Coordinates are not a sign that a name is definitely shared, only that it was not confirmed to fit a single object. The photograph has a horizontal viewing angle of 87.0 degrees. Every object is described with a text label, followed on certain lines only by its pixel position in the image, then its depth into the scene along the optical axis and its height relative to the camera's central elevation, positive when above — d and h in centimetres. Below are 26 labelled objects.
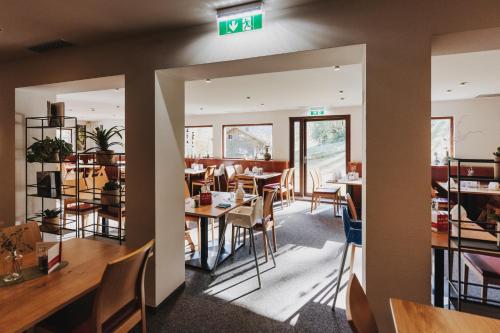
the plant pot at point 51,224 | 271 -61
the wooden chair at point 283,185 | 624 -48
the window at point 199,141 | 858 +81
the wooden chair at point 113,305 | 128 -76
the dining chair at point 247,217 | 289 -58
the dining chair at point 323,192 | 546 -55
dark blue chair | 239 -63
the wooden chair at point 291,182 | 636 -43
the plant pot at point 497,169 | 151 -2
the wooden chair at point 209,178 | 671 -33
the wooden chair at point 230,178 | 670 -32
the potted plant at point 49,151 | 269 +15
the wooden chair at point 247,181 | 641 -39
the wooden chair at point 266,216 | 315 -63
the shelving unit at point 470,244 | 151 -50
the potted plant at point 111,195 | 257 -29
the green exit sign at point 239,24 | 183 +101
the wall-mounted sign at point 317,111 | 665 +138
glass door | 680 +49
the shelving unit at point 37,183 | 280 -19
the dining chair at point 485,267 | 165 -67
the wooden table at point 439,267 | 184 -74
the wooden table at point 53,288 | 110 -62
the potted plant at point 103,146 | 252 +19
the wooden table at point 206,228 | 298 -78
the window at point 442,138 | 577 +61
